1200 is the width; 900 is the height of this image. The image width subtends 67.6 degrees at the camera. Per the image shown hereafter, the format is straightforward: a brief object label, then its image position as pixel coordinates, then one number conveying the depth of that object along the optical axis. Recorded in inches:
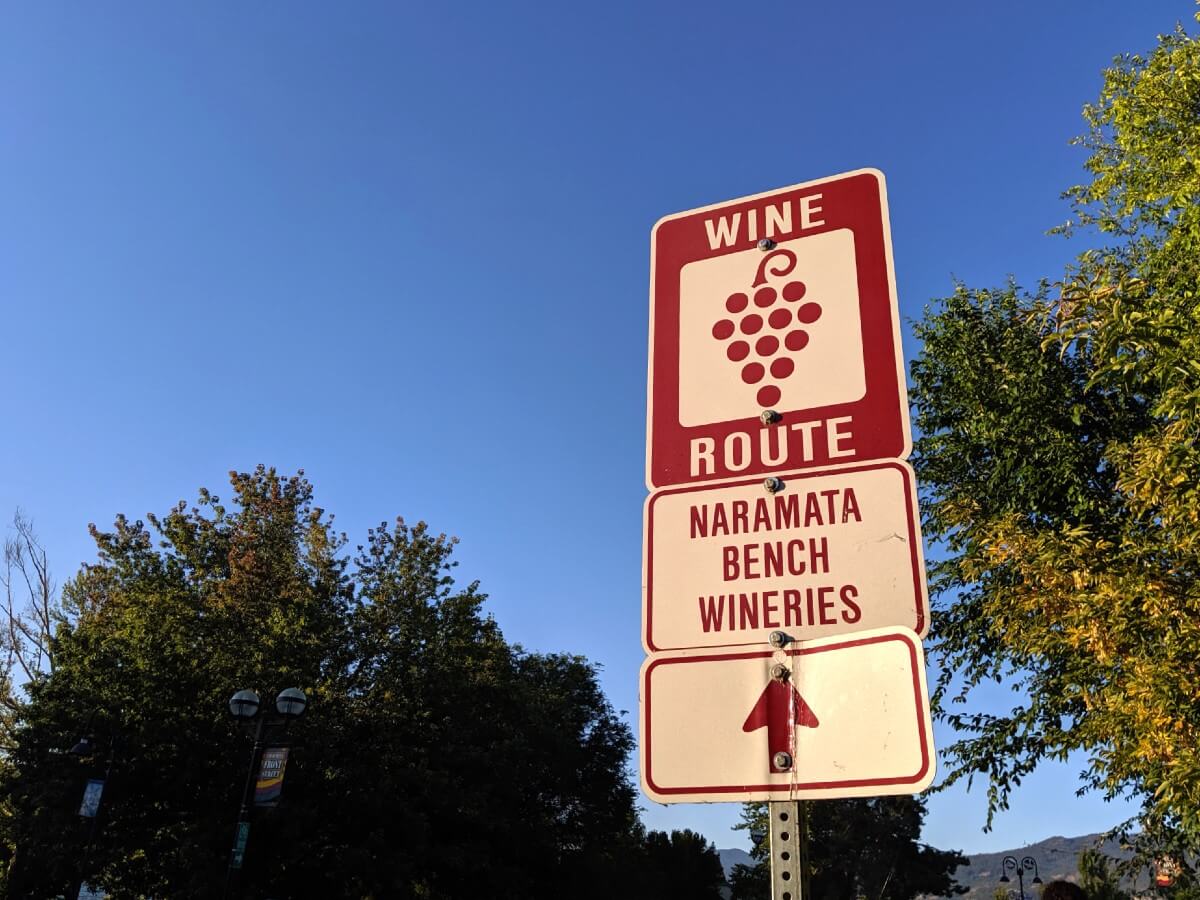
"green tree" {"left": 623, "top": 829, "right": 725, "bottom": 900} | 2299.5
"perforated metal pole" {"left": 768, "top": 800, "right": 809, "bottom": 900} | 80.8
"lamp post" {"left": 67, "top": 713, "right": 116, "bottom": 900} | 753.6
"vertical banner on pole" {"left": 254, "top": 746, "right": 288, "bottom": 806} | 619.2
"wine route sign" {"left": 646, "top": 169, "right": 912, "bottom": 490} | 97.7
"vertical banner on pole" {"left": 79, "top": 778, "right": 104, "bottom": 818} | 746.2
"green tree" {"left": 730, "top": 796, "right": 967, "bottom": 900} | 2615.7
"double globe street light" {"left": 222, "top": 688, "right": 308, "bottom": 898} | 604.1
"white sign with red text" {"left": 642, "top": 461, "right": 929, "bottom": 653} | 87.7
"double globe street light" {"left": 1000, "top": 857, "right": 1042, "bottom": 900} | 1433.3
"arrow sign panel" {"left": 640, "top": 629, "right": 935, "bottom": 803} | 78.6
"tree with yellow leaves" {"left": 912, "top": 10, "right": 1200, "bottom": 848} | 375.2
